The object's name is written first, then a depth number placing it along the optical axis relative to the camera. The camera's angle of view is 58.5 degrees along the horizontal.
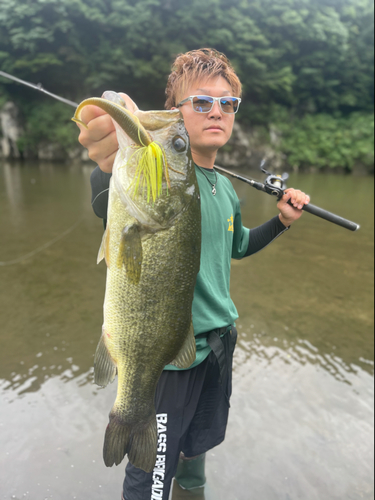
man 1.50
